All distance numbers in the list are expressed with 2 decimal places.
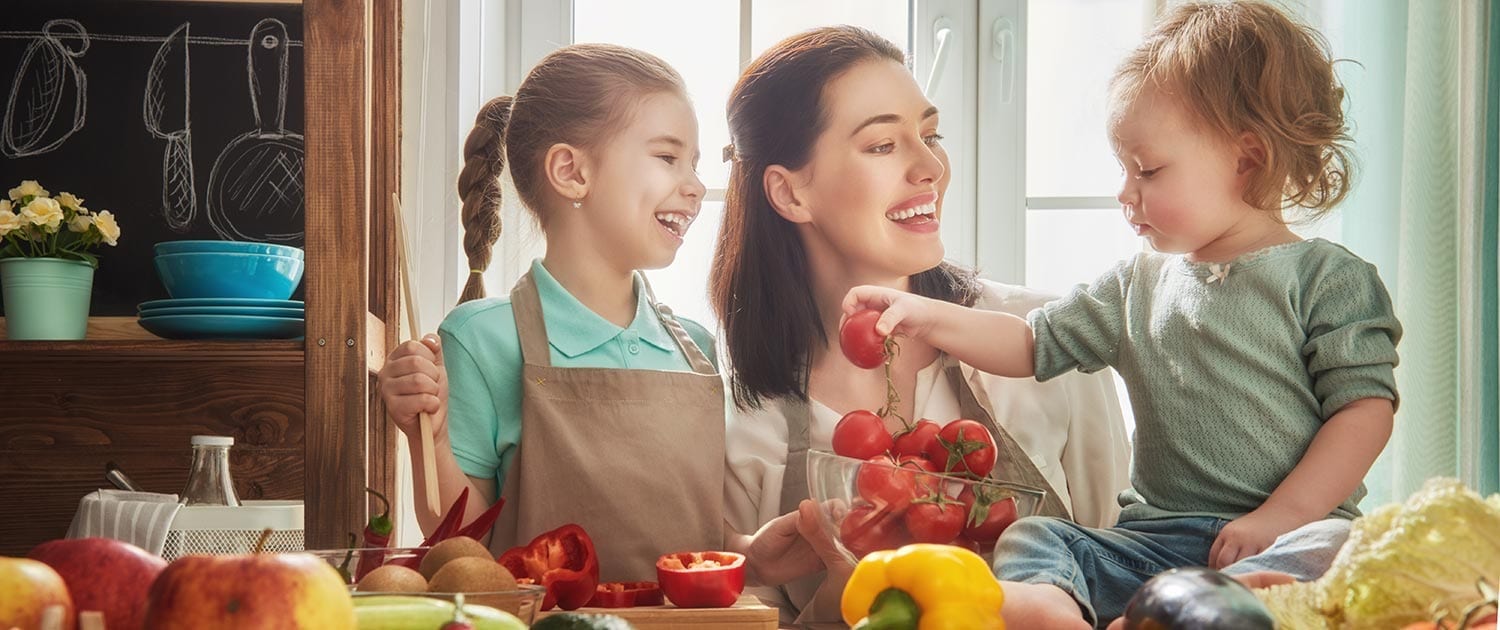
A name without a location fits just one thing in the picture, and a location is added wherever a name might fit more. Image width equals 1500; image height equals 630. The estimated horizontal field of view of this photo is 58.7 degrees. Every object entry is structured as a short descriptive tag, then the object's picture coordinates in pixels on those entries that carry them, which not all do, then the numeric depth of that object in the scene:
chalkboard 2.06
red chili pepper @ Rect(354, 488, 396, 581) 1.39
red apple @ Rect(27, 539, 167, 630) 0.76
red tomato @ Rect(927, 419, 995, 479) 1.41
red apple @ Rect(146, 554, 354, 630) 0.67
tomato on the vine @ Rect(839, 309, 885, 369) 1.52
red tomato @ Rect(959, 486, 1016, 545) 1.21
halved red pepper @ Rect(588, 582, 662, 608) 1.29
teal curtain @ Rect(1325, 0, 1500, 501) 2.09
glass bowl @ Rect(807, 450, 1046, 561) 1.17
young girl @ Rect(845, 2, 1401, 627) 1.39
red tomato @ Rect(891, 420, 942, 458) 1.45
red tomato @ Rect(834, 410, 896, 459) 1.46
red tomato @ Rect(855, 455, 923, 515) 1.17
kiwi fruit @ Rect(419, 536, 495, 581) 1.17
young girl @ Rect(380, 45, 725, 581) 1.65
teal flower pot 1.73
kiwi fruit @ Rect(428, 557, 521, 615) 1.01
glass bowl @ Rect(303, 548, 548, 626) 0.96
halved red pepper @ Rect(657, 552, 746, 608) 1.24
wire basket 1.58
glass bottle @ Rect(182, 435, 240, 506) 1.64
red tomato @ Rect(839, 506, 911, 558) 1.18
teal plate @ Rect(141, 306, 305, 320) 1.71
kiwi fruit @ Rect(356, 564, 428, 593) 1.03
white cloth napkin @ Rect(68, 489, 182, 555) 1.56
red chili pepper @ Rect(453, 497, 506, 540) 1.43
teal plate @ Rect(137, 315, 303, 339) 1.71
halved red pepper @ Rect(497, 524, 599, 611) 1.30
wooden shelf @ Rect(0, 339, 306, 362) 1.65
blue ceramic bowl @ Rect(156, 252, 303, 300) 1.73
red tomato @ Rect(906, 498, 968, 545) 1.17
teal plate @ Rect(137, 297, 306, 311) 1.70
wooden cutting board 1.21
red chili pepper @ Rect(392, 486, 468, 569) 1.41
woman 1.77
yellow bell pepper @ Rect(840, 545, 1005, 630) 0.98
